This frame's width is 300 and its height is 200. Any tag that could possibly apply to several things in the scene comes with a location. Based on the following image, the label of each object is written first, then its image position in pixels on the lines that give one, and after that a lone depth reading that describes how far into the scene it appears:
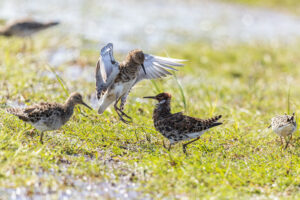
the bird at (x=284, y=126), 15.41
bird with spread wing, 16.81
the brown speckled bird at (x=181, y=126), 14.40
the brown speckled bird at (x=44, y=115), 13.75
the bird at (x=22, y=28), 28.78
